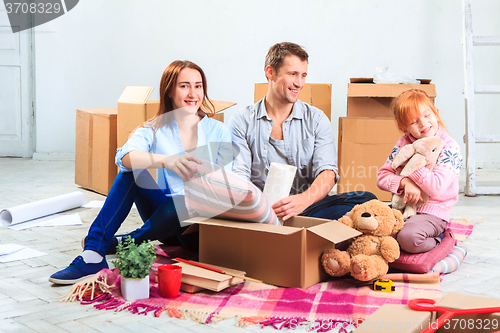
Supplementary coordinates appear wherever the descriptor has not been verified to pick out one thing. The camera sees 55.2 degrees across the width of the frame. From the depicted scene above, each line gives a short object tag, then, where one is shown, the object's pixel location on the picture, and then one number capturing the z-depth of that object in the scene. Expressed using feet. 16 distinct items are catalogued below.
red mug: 4.66
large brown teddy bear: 4.98
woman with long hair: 5.52
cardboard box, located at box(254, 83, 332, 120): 9.61
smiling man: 6.28
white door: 15.12
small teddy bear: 5.60
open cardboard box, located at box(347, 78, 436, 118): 9.05
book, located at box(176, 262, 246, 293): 4.72
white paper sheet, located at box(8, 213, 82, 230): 7.66
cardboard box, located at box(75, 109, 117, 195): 10.05
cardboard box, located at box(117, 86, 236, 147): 9.15
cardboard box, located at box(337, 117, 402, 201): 9.27
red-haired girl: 5.46
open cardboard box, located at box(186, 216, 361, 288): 4.84
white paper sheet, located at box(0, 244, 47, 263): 5.94
